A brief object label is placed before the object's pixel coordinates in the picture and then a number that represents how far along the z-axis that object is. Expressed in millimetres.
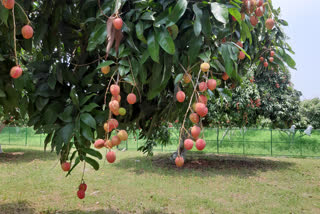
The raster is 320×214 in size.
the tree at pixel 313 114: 17203
